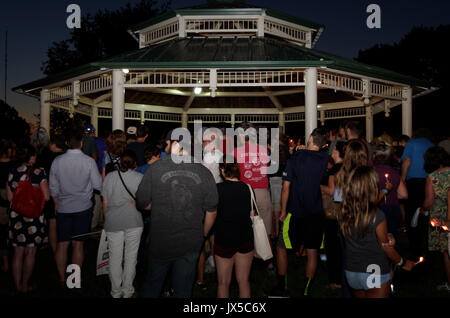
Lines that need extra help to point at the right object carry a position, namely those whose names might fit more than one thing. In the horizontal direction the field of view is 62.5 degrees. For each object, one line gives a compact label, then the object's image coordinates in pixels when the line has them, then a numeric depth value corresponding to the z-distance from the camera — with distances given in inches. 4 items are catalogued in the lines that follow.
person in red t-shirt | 215.6
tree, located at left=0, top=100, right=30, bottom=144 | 1389.0
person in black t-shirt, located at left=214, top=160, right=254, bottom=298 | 155.8
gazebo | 401.1
